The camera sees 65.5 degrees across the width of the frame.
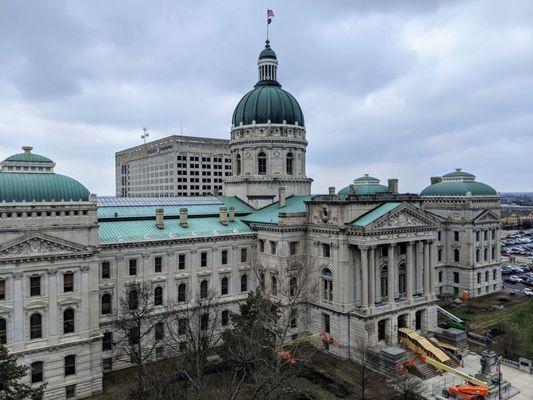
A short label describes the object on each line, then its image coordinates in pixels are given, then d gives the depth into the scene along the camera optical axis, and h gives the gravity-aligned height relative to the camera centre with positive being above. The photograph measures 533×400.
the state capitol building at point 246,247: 40.56 -6.09
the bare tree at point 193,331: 38.47 -14.99
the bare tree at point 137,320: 45.47 -14.16
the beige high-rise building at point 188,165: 163.75 +14.47
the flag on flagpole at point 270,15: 77.74 +34.75
